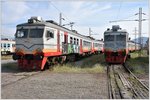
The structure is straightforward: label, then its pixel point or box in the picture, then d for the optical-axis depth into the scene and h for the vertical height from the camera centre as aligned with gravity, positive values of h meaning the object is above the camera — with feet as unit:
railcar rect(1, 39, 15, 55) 84.97 -0.01
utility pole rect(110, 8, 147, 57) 78.86 +11.96
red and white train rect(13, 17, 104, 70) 32.72 +0.41
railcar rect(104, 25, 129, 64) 44.87 +0.25
